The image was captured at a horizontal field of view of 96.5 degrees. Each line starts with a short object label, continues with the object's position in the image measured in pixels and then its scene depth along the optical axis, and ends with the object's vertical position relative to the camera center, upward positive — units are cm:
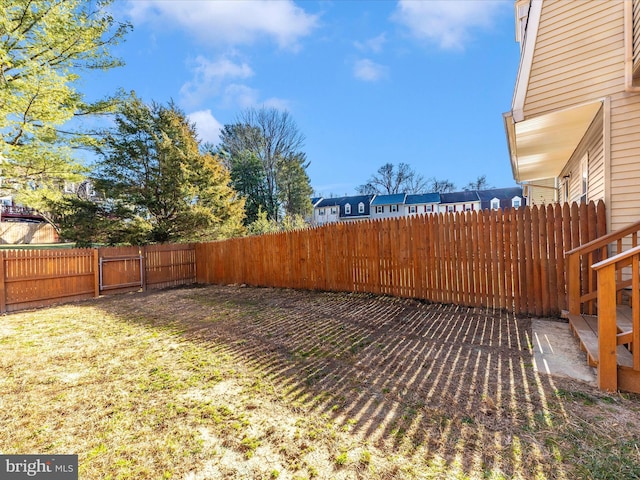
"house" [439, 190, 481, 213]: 3891 +465
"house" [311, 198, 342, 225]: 4347 +422
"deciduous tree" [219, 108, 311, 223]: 2547 +832
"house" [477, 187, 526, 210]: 3703 +490
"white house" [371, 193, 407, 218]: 3997 +434
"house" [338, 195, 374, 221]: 4182 +442
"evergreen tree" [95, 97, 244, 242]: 1176 +287
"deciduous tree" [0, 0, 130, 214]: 815 +505
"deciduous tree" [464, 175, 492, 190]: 4861 +857
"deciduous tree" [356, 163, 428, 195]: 4662 +924
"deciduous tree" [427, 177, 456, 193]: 4918 +851
